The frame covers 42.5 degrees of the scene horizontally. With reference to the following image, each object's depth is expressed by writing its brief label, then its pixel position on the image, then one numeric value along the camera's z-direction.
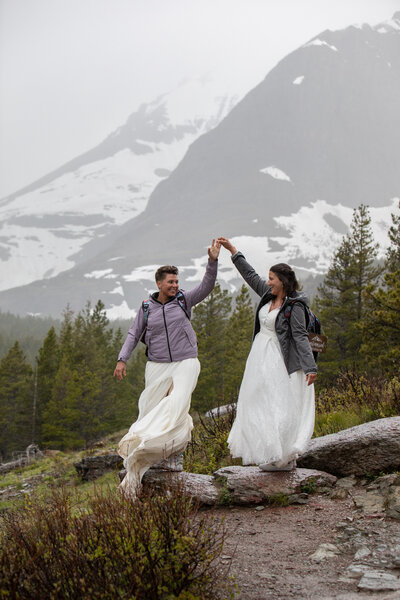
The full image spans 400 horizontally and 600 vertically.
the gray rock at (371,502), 4.91
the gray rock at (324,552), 3.96
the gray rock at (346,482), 5.67
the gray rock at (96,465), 13.59
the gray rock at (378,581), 3.32
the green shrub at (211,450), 7.50
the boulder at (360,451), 5.72
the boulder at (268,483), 5.50
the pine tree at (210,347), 31.24
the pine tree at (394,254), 19.84
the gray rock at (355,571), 3.59
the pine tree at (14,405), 38.25
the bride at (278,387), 5.29
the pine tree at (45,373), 38.44
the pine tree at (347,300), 25.14
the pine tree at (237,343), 30.33
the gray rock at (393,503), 4.70
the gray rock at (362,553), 3.90
